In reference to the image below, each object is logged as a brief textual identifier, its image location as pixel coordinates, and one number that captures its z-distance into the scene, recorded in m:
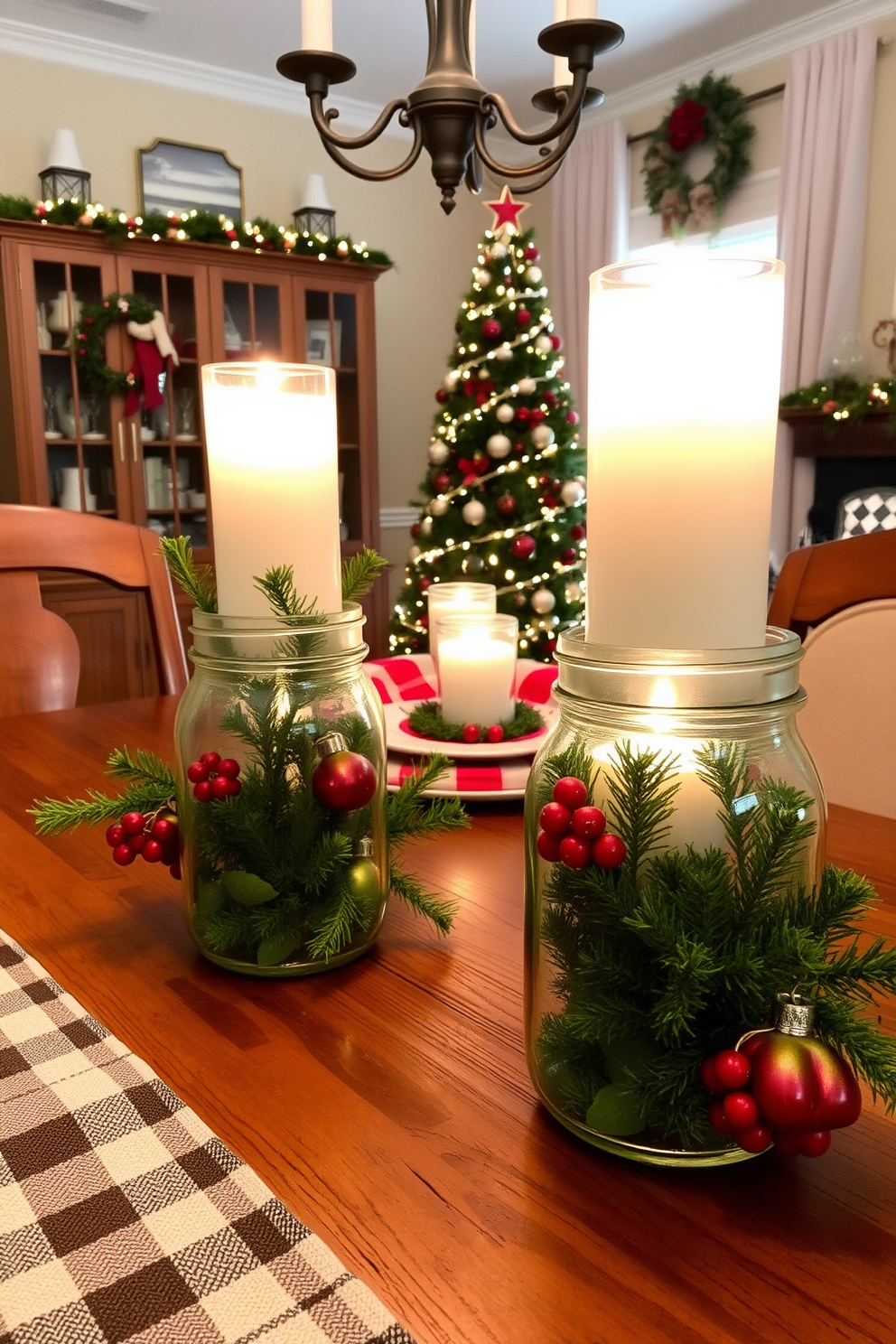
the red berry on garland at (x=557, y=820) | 0.34
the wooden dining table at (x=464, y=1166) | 0.29
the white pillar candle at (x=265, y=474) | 0.49
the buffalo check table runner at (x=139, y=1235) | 0.29
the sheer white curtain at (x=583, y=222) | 4.18
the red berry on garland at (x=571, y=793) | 0.34
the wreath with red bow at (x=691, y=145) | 3.70
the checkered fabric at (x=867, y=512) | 3.37
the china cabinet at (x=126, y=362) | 3.17
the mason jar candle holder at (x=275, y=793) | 0.48
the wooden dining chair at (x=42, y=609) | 1.28
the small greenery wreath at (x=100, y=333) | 3.20
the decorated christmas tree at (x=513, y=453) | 2.79
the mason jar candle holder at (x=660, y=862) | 0.34
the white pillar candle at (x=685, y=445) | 0.34
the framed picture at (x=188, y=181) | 3.71
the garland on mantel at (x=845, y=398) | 3.34
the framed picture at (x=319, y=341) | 3.73
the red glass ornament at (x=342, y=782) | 0.47
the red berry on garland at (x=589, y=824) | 0.34
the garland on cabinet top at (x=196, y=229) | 3.07
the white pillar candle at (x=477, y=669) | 0.90
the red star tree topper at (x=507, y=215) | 2.81
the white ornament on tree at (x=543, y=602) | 2.74
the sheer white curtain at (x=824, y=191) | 3.37
